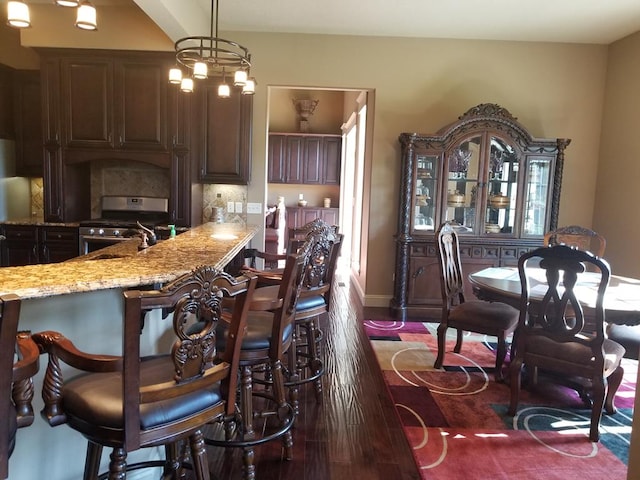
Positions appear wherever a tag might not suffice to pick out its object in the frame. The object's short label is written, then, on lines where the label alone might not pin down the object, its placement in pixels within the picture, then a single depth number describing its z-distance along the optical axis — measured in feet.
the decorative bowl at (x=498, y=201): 16.38
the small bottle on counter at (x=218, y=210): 16.75
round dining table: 8.87
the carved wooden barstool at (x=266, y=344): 6.51
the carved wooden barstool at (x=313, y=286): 7.82
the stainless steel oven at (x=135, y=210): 17.38
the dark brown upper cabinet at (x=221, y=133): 16.26
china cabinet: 16.02
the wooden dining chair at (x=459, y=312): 10.90
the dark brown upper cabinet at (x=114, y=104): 16.10
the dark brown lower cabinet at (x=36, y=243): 15.98
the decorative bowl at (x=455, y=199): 16.43
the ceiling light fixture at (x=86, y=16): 6.86
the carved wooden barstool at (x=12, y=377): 3.56
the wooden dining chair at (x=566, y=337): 8.34
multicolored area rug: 7.82
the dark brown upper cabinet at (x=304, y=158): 30.27
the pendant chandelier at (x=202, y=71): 9.86
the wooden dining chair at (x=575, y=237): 13.46
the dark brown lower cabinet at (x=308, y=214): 30.63
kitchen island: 5.29
